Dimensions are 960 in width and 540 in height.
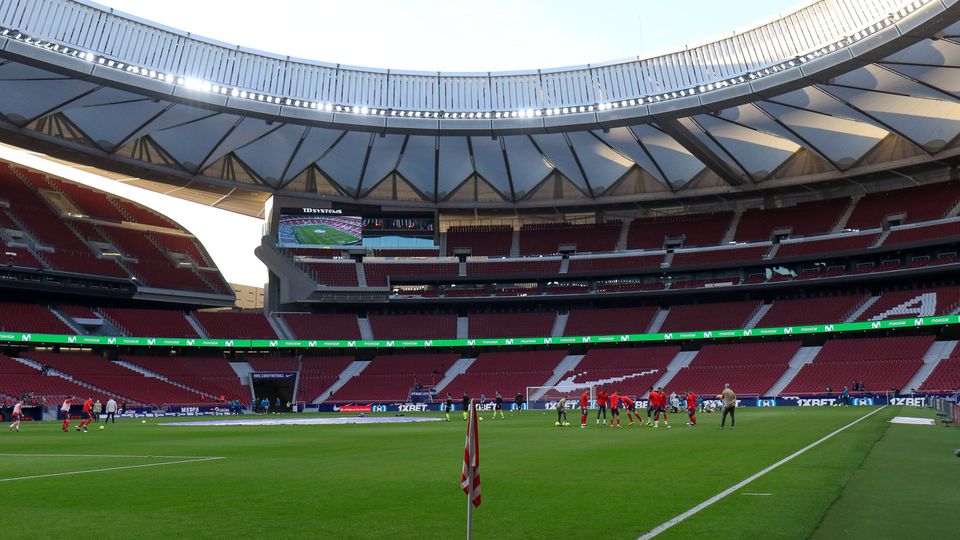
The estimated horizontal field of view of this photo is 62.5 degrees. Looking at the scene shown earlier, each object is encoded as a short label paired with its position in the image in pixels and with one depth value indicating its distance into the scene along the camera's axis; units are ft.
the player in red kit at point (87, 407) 115.55
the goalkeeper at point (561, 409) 103.11
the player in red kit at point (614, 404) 99.28
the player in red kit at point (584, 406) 102.69
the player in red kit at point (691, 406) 101.24
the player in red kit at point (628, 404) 104.13
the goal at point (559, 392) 190.94
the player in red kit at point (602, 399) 108.45
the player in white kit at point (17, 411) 111.03
